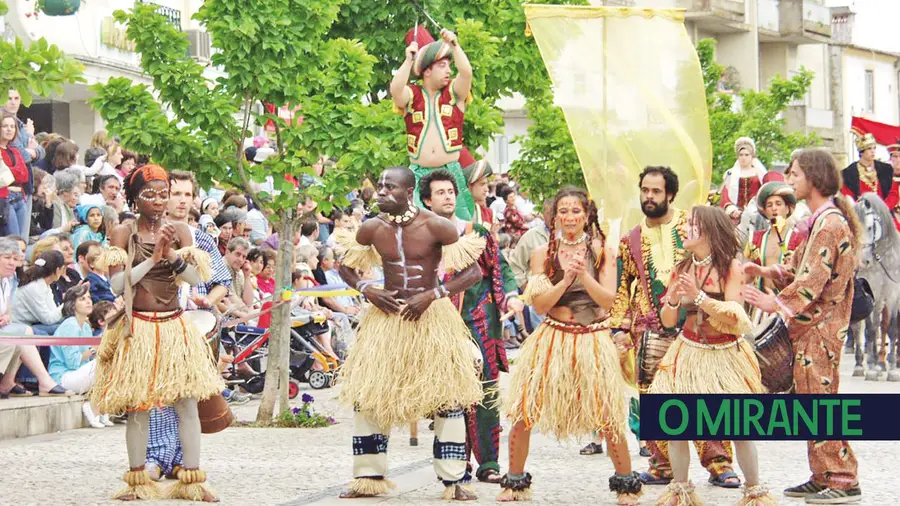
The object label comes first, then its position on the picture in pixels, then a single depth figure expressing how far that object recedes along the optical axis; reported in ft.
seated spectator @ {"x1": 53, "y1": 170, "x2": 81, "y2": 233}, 54.85
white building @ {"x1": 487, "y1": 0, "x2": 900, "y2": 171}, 162.09
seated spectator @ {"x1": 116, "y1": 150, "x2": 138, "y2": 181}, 61.05
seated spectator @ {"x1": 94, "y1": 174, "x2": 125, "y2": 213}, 56.34
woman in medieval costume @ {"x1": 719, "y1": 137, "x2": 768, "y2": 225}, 59.72
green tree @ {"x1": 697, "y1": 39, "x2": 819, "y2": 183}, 109.60
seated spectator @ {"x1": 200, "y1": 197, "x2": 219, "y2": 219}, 60.64
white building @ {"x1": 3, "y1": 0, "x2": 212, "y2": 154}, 82.74
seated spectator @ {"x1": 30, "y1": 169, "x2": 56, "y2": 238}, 54.39
